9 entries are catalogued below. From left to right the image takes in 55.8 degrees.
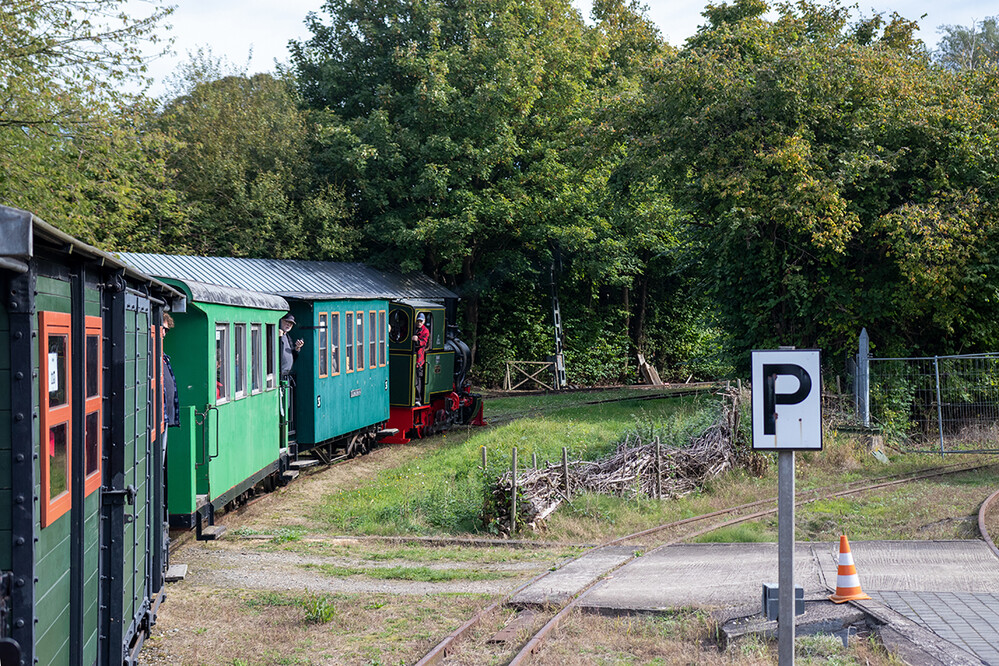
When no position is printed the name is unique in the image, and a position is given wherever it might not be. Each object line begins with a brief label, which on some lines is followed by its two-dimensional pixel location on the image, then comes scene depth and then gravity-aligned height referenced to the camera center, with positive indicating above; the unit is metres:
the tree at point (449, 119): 29.44 +6.81
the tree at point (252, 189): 29.31 +4.63
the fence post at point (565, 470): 12.91 -1.92
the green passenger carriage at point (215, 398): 9.86 -0.72
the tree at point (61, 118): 16.94 +4.10
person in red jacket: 21.10 -0.28
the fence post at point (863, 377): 18.02 -0.99
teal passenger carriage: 15.48 -0.65
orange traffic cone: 7.89 -2.15
